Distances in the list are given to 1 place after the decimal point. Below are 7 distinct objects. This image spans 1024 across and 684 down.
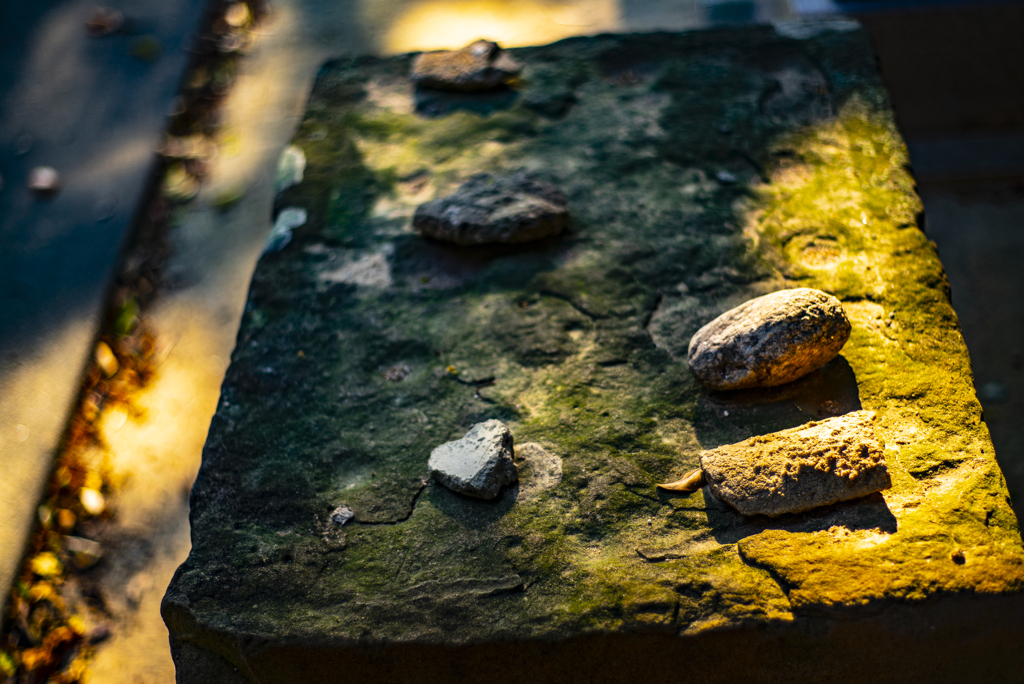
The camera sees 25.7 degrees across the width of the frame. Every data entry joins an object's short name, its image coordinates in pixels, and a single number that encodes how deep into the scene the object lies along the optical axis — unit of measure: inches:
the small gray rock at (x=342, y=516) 36.5
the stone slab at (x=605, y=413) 34.7
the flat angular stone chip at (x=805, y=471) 35.1
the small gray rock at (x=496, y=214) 39.7
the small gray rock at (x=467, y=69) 44.1
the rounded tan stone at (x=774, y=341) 36.1
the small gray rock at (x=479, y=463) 36.1
